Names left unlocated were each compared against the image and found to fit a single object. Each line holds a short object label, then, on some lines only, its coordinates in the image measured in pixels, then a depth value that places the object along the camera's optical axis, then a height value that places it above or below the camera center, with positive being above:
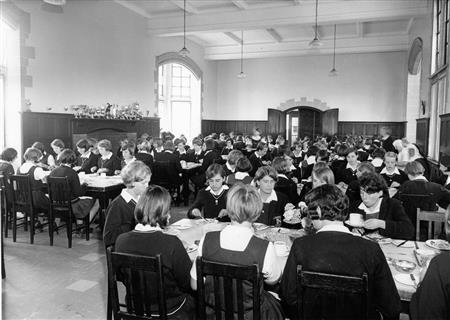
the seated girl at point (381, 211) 3.32 -0.63
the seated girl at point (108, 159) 6.93 -0.40
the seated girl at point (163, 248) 2.33 -0.66
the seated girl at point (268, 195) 3.96 -0.57
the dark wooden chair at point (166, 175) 8.03 -0.76
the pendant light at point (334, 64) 14.02 +3.37
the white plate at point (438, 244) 2.97 -0.79
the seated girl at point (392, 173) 5.73 -0.47
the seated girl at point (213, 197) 4.23 -0.64
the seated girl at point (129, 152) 6.83 -0.25
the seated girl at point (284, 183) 4.97 -0.55
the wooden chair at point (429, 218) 3.42 -0.67
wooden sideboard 9.10 +0.23
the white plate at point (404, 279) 2.32 -0.83
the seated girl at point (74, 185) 5.37 -0.67
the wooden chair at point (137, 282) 2.19 -0.84
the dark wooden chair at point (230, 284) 2.02 -0.78
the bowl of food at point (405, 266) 2.52 -0.81
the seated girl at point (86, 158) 7.09 -0.39
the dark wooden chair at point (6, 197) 5.66 -0.89
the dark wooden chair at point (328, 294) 1.90 -0.79
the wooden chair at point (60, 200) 5.25 -0.87
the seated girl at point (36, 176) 5.54 -0.58
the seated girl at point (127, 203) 3.39 -0.59
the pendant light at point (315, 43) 9.48 +2.35
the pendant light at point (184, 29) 10.48 +3.37
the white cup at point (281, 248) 2.81 -0.79
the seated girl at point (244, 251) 2.22 -0.64
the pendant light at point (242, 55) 15.59 +3.75
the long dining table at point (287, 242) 2.42 -0.82
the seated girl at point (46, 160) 7.11 -0.47
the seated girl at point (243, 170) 5.13 -0.41
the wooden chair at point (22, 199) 5.39 -0.89
